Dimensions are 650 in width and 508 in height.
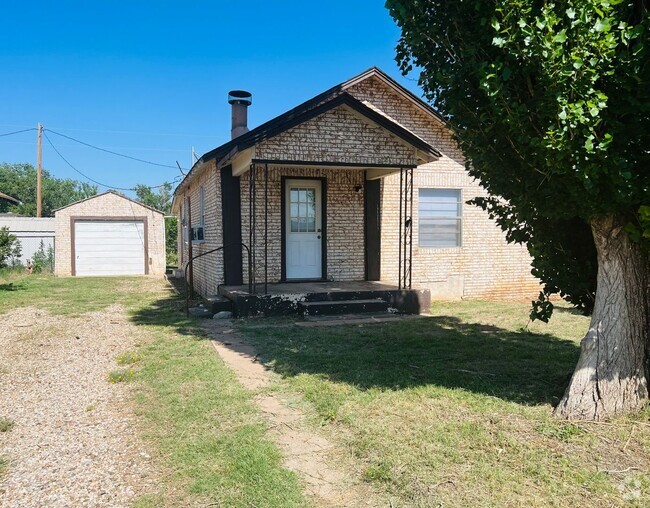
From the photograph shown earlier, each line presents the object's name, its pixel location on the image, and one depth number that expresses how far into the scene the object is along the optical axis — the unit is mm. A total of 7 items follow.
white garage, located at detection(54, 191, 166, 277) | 20188
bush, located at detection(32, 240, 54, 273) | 20516
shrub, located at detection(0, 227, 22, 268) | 15531
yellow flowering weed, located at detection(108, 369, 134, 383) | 5703
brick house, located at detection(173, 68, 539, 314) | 9492
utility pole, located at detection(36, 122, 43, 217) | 26078
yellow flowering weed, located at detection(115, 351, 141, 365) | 6449
